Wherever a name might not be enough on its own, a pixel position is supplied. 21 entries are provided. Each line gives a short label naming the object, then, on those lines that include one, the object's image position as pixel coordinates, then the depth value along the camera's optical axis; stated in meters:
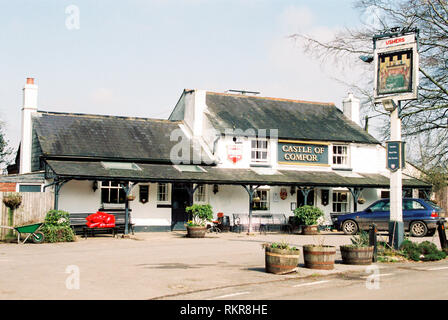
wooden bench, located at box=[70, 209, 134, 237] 21.59
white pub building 23.72
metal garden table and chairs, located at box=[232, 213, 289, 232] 26.06
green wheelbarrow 18.95
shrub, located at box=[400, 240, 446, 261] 15.20
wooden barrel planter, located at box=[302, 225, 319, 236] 25.05
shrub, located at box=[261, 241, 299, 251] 12.52
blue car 23.11
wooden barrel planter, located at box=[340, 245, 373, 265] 13.85
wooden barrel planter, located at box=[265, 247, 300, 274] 12.22
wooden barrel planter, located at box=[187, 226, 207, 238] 22.42
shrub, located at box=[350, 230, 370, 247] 14.27
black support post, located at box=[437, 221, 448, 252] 16.24
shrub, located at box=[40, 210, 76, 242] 19.69
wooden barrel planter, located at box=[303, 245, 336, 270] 12.95
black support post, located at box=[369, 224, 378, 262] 14.73
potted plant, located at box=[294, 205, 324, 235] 25.09
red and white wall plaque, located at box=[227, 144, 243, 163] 27.41
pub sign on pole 15.70
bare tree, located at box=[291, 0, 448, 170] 19.38
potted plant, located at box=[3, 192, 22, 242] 19.61
